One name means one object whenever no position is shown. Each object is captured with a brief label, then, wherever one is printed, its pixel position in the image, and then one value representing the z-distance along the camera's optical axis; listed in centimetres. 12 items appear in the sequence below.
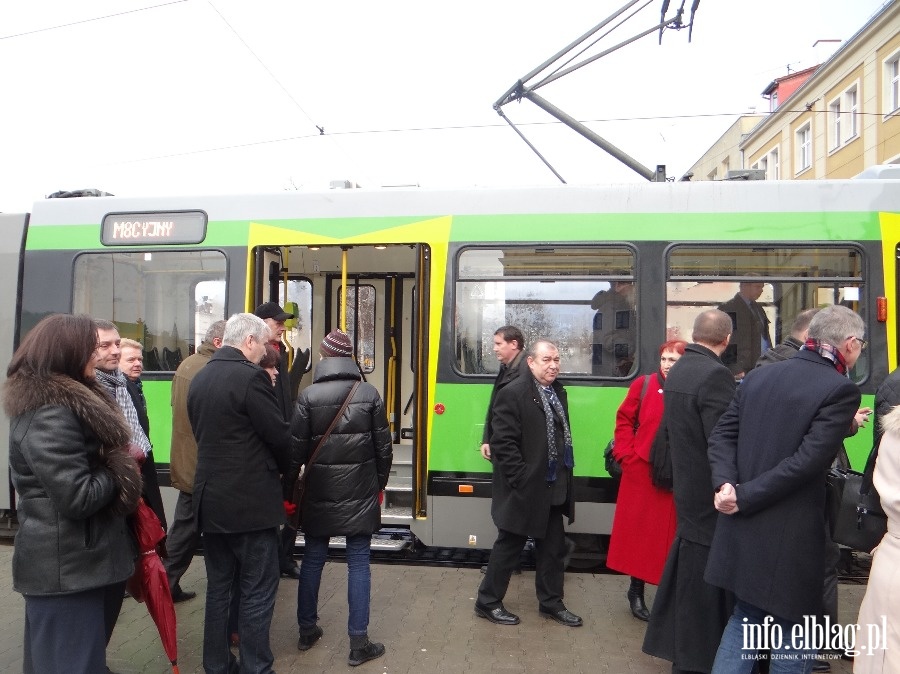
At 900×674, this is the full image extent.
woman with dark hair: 271
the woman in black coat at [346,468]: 420
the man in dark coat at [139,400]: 399
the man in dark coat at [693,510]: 366
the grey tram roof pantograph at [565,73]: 686
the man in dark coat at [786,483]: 305
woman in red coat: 448
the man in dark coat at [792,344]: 438
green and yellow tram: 552
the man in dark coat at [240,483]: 366
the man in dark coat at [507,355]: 525
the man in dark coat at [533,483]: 471
